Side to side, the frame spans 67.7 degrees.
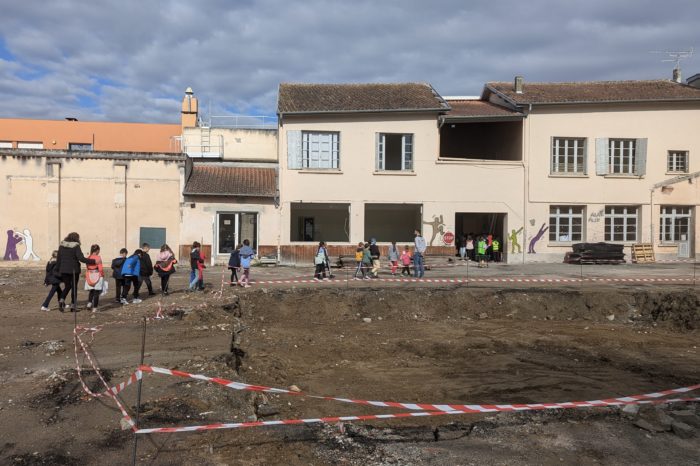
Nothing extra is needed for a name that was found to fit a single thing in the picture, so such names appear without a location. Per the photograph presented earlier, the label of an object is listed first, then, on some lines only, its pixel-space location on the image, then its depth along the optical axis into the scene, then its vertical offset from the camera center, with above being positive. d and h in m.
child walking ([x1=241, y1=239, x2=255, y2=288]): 15.35 -0.91
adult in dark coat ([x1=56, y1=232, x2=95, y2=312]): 11.04 -0.64
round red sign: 22.05 -0.26
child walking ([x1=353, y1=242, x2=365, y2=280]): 17.56 -0.96
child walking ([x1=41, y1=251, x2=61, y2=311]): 11.17 -1.08
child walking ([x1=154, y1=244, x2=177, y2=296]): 13.09 -0.89
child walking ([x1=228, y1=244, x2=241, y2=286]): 15.14 -0.97
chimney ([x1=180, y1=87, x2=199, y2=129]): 26.66 +6.09
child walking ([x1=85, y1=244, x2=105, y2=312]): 11.16 -1.07
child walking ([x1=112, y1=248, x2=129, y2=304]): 12.16 -1.01
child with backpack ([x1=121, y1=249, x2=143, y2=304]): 12.16 -1.02
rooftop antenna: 25.06 +7.63
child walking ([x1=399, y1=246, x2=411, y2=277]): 17.95 -1.01
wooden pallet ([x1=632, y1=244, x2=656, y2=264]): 22.56 -0.85
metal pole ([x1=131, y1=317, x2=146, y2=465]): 4.22 -1.84
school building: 21.02 +2.30
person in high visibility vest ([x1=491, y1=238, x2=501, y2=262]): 23.05 -0.74
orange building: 34.03 +6.31
